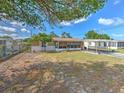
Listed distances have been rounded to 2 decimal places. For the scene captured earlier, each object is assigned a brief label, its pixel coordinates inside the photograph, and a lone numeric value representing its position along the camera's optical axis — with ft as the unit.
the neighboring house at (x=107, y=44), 70.74
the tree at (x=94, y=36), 101.78
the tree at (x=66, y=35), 94.91
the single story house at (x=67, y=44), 53.86
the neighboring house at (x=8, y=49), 26.76
